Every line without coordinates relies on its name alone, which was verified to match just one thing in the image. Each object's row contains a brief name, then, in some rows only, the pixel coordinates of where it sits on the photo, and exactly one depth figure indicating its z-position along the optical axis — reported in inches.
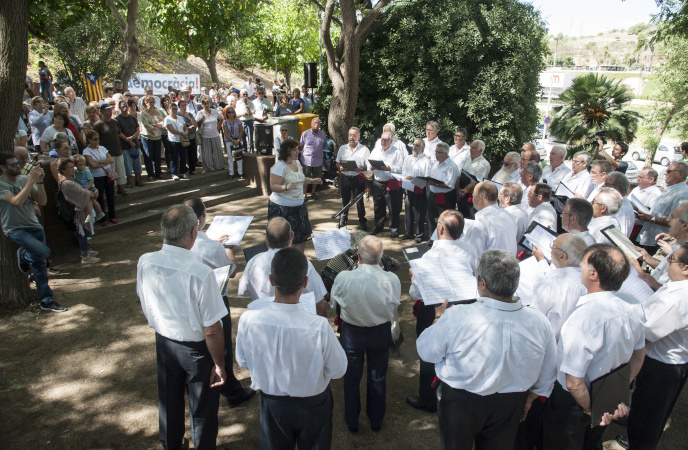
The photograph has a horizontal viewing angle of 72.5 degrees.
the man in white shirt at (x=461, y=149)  314.0
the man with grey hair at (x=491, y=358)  102.5
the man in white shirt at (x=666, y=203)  232.8
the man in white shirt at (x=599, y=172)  243.1
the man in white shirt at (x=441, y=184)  292.8
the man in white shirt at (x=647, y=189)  251.0
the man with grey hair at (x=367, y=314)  139.6
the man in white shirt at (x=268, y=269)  143.2
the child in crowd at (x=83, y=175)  281.3
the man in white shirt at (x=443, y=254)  154.0
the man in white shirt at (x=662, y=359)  121.0
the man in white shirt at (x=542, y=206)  206.5
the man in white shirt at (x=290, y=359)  103.4
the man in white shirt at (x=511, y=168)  274.8
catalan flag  555.2
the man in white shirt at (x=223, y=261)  154.9
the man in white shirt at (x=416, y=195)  309.1
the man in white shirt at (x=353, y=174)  339.3
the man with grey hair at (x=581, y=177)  262.2
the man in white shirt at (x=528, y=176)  236.1
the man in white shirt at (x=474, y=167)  307.6
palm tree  488.1
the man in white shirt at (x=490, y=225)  185.6
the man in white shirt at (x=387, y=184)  332.8
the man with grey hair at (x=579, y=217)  165.6
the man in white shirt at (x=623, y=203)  211.6
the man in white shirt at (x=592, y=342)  109.5
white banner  661.8
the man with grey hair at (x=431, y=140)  321.1
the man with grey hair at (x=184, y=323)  122.5
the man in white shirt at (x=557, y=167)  281.1
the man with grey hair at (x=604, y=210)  189.5
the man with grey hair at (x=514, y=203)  203.3
